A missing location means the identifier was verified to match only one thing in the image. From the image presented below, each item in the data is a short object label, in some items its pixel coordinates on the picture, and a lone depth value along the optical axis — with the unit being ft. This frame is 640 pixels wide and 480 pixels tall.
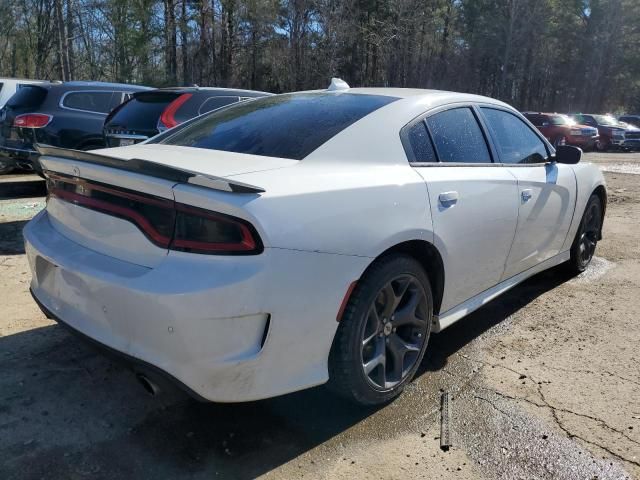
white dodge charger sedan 6.94
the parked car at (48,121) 26.35
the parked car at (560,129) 74.49
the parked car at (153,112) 21.97
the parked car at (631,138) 87.71
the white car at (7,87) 34.27
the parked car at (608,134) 86.28
